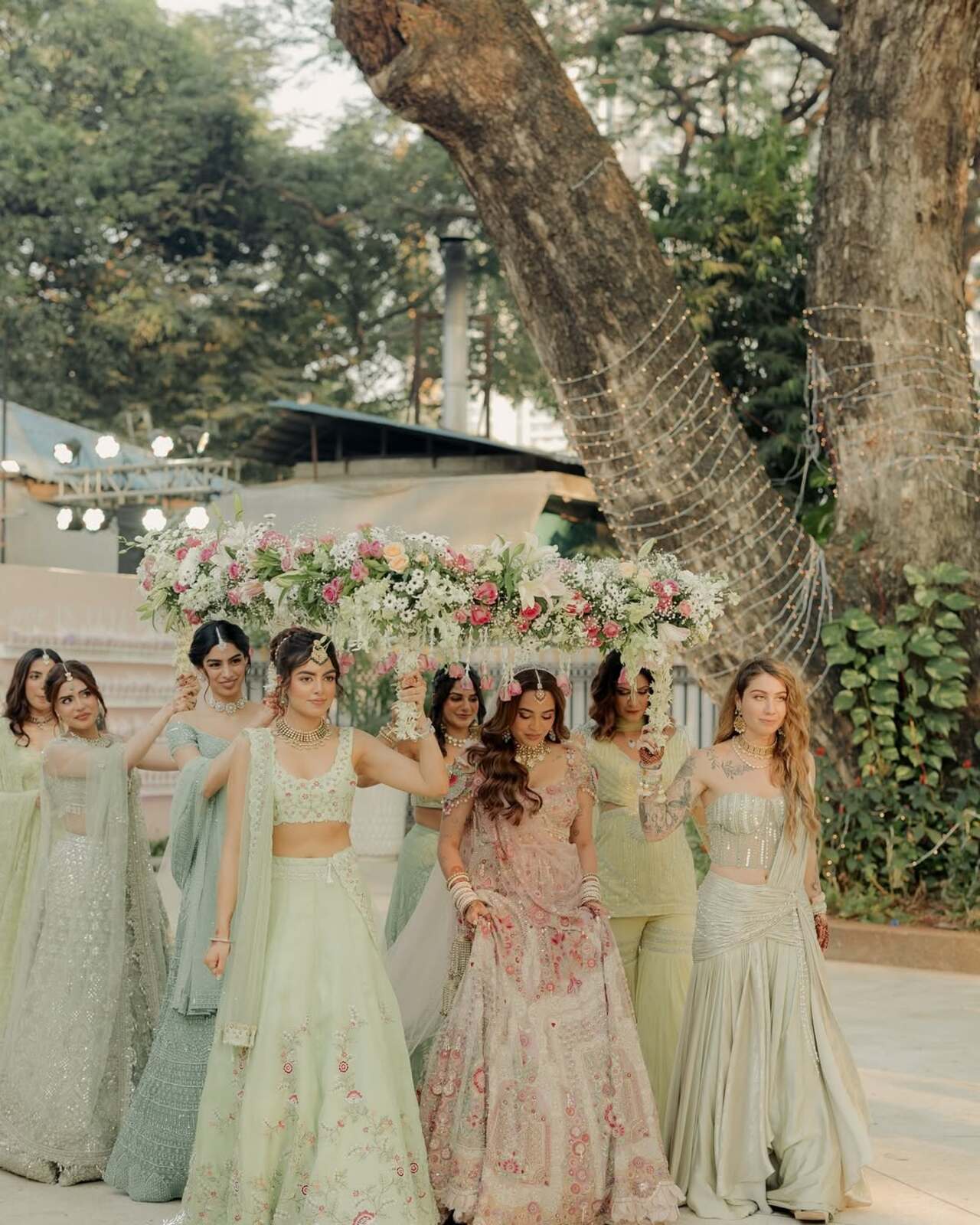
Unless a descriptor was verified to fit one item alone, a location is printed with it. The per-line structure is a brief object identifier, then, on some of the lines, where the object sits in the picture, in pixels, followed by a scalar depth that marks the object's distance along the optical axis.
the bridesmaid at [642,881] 5.84
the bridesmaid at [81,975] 5.47
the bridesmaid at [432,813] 6.29
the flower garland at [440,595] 4.91
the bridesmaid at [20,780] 6.25
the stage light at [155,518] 15.34
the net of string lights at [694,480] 9.18
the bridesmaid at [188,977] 5.14
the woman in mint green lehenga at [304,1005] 4.53
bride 4.74
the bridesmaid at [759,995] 5.03
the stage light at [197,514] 11.32
